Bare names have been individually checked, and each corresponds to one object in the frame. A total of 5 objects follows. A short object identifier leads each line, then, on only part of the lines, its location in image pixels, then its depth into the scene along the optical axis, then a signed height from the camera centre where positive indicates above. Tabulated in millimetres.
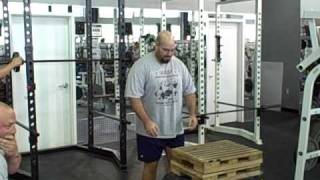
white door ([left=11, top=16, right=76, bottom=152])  5477 -455
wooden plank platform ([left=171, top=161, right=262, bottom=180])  2732 -865
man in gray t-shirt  3197 -374
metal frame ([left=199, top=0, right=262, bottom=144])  5613 -575
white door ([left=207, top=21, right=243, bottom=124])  7238 -328
